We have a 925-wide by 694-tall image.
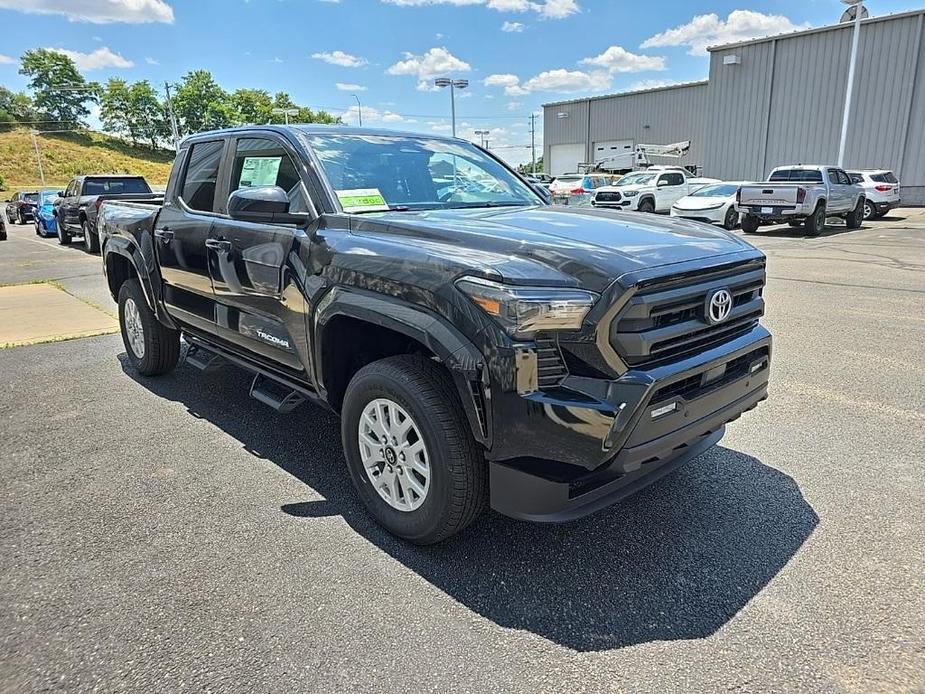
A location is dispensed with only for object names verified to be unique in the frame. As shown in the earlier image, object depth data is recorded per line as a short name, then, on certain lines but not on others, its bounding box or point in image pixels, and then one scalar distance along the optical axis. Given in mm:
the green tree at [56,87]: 108250
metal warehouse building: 28000
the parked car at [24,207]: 29106
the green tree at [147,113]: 103750
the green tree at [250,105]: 94188
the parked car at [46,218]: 21312
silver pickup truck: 17562
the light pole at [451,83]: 30250
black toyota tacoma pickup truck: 2426
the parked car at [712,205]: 19500
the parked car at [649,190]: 22766
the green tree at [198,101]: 98150
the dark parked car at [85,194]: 16406
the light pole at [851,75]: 23453
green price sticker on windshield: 3422
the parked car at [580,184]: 24625
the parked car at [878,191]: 22609
